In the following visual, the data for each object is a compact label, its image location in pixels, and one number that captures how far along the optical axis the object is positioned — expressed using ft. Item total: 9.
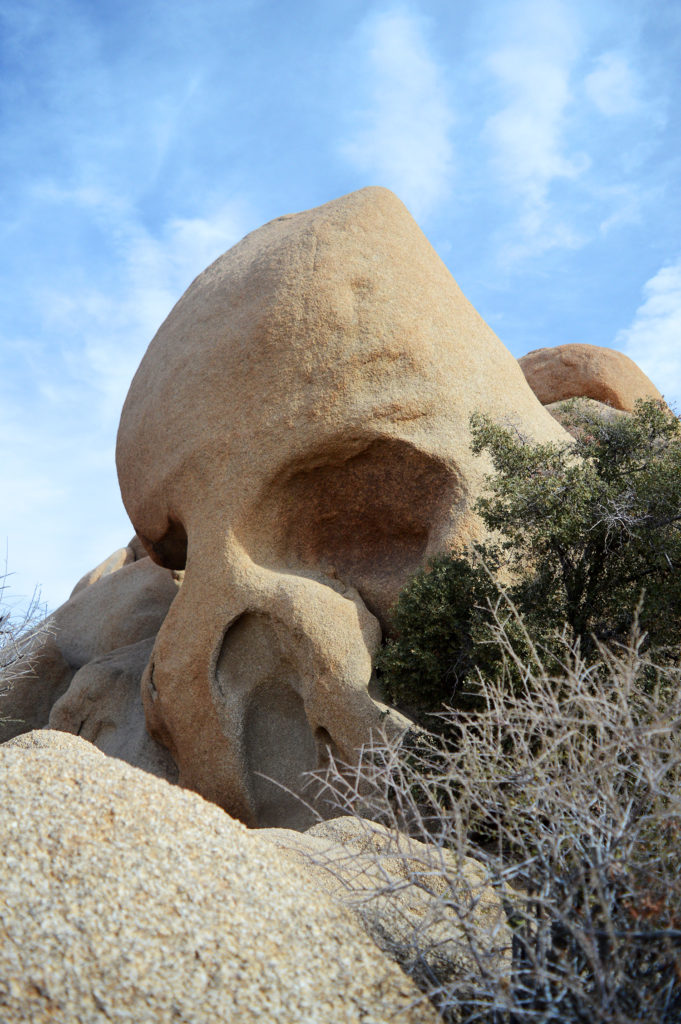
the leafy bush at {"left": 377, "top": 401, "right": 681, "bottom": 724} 31.99
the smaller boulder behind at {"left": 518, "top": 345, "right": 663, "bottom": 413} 77.77
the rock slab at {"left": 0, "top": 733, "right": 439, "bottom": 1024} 13.48
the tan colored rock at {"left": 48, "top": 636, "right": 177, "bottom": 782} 45.44
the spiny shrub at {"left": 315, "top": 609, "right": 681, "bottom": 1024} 12.97
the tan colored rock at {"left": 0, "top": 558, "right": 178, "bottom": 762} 54.49
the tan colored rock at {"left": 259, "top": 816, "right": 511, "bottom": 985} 14.47
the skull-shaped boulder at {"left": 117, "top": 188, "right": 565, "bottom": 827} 35.99
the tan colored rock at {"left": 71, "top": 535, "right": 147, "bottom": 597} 75.51
